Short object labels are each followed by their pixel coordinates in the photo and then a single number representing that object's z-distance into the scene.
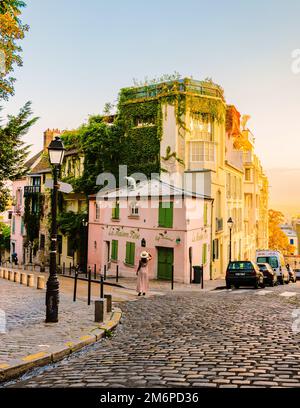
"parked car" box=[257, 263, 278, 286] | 24.64
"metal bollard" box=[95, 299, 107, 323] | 10.41
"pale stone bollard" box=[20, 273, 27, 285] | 19.69
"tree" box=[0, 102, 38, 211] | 14.70
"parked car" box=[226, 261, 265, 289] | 21.23
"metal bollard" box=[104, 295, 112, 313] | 11.94
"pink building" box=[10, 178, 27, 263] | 47.00
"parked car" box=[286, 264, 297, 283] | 36.72
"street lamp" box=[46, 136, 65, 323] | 10.04
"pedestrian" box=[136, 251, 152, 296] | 16.75
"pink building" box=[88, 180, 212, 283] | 25.61
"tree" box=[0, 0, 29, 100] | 12.58
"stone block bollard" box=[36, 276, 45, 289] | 17.80
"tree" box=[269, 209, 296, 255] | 74.25
